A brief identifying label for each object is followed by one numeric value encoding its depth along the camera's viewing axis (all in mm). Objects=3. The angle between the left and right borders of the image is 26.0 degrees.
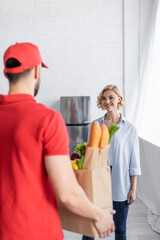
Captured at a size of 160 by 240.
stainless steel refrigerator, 5383
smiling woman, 2404
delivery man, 1108
